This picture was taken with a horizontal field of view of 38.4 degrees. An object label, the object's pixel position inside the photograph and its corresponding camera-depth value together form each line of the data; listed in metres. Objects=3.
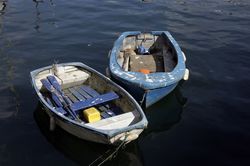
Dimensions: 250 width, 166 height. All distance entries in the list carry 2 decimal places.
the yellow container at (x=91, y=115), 10.66
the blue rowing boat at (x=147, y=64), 11.68
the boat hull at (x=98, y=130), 9.51
